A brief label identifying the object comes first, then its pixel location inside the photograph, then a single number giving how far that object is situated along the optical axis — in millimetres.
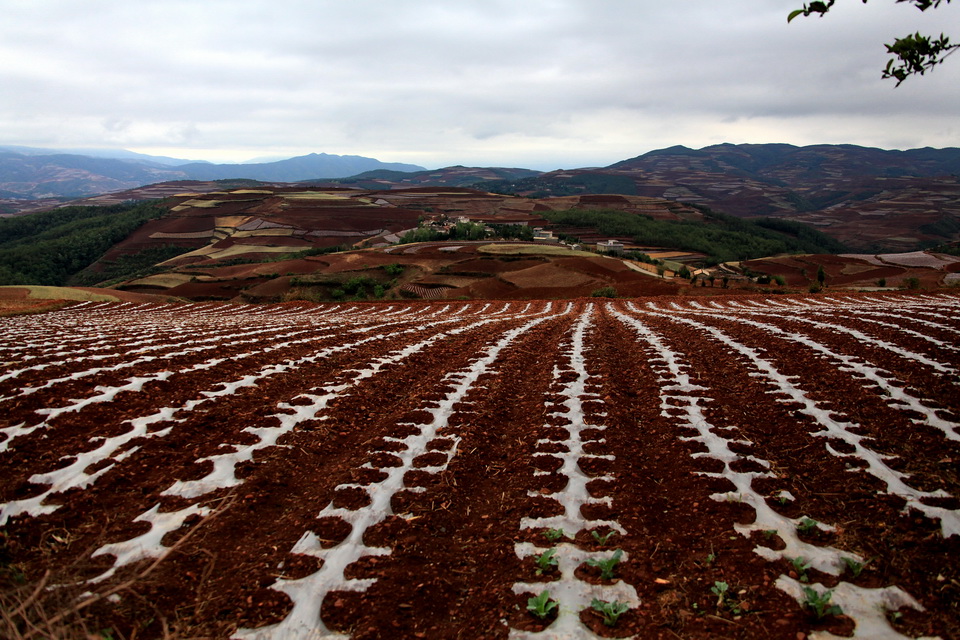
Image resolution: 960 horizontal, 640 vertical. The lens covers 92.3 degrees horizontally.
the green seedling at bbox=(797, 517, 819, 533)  4125
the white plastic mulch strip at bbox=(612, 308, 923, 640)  3197
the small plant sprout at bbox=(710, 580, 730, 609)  3417
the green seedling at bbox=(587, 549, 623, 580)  3721
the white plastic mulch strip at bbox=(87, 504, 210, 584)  3875
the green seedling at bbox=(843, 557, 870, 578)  3537
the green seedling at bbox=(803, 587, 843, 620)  3188
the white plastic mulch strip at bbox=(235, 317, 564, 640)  3277
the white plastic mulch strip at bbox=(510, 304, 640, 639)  3357
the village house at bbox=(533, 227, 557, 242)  99806
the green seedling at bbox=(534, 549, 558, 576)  3836
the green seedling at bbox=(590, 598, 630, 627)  3274
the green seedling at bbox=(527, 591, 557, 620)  3314
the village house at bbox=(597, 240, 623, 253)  89969
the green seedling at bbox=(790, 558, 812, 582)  3580
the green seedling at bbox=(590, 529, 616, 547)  4141
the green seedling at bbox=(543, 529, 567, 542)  4198
